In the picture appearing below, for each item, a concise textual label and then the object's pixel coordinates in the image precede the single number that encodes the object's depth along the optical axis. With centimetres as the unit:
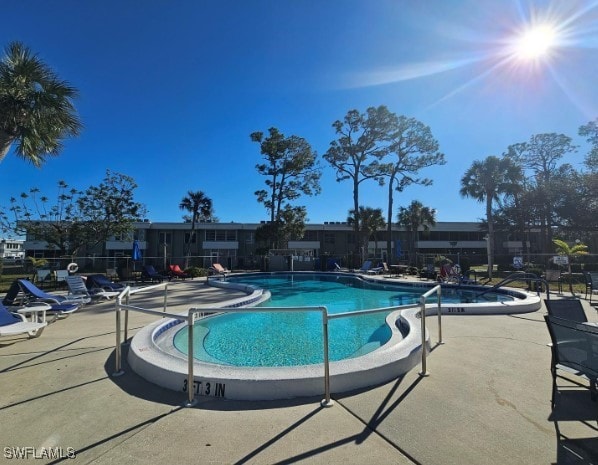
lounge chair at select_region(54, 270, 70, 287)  1424
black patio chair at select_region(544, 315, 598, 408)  275
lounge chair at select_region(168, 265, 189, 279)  2006
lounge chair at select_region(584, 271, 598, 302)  925
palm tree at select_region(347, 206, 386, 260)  3378
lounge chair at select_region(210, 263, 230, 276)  2203
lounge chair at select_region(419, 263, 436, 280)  1808
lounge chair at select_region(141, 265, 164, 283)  1706
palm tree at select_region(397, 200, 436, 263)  3800
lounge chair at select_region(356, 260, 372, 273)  2472
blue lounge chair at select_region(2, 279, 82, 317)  783
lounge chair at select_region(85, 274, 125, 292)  1159
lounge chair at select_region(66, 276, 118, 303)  1013
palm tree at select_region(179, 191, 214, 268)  3806
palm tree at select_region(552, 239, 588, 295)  1852
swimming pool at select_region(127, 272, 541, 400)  341
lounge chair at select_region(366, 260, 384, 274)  2319
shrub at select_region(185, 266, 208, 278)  2204
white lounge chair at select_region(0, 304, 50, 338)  535
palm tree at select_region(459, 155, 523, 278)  2862
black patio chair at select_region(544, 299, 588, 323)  394
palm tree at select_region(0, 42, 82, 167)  859
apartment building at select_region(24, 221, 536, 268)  3812
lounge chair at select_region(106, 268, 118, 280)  1821
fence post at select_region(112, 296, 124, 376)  418
